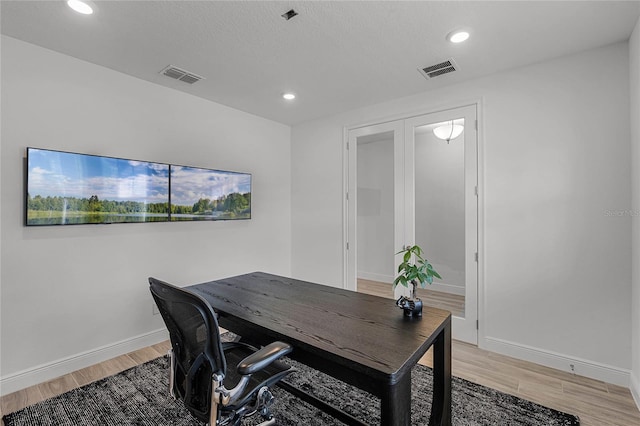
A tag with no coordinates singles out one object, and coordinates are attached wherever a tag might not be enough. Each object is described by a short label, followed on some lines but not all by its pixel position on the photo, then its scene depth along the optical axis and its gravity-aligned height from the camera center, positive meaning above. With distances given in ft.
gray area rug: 6.39 -4.34
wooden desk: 4.00 -1.93
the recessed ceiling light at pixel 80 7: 6.29 +4.41
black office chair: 4.12 -2.23
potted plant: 5.52 -1.19
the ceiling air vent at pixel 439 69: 8.99 +4.49
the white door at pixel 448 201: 10.21 +0.49
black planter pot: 5.58 -1.73
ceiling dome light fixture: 10.58 +2.96
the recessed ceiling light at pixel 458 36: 7.40 +4.45
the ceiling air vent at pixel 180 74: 9.24 +4.44
